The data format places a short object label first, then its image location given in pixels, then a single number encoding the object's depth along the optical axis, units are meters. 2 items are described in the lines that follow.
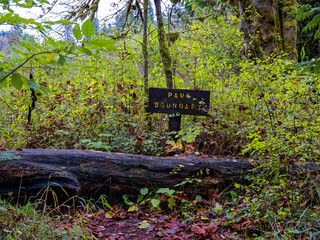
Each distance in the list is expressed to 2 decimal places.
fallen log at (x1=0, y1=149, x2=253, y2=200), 3.09
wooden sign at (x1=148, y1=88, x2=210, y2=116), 4.92
